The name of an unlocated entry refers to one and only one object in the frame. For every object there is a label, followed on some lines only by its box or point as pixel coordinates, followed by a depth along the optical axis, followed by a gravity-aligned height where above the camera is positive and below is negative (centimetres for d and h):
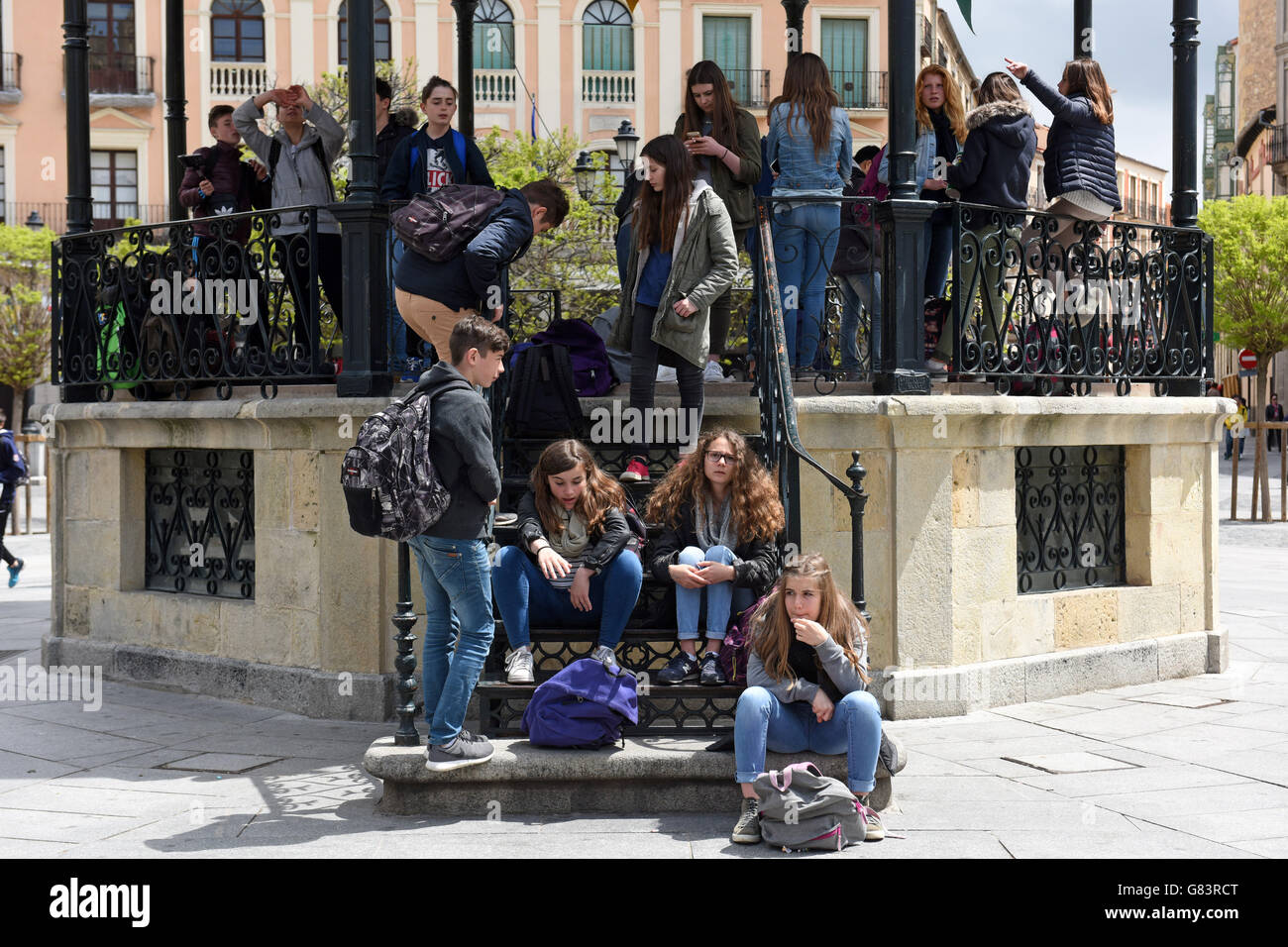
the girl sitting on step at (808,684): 582 -103
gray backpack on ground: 554 -145
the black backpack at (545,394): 825 +19
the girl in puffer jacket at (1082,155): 918 +171
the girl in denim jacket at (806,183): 868 +150
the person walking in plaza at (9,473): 1545 -44
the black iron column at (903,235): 838 +111
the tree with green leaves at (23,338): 3512 +223
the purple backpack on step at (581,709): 620 -118
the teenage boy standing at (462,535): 593 -43
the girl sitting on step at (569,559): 673 -60
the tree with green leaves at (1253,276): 4122 +426
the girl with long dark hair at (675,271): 796 +86
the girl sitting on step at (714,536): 673 -51
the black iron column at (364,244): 829 +105
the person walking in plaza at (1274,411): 4531 +43
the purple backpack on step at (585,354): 873 +45
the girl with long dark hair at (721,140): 868 +171
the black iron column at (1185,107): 1011 +220
